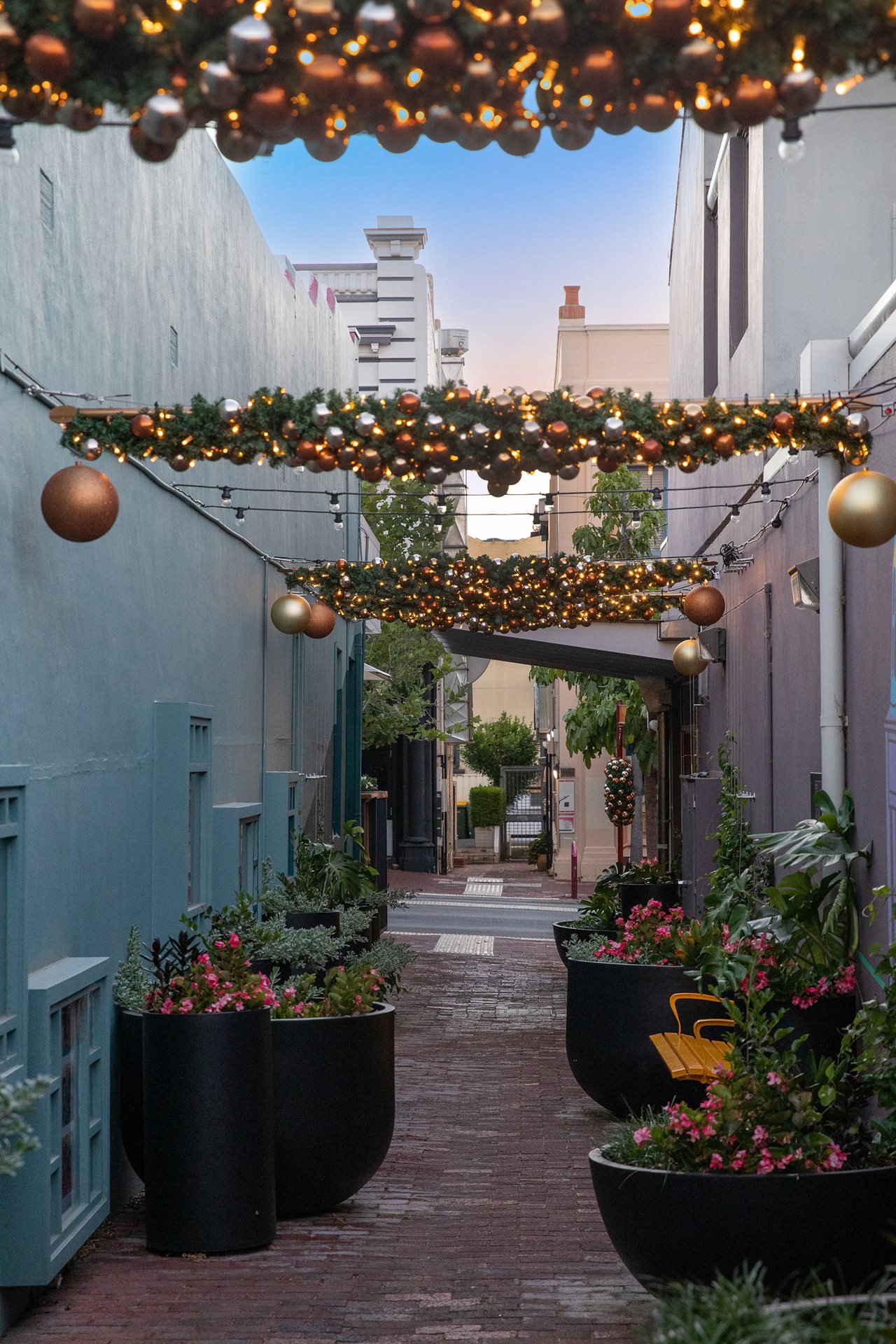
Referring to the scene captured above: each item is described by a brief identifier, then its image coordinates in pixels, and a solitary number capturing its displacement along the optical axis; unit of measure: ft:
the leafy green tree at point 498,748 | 164.04
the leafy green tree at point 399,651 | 70.59
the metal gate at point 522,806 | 133.90
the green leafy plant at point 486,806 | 131.13
